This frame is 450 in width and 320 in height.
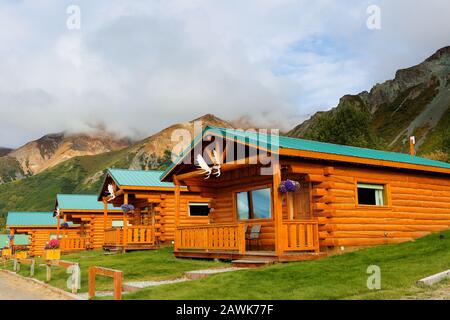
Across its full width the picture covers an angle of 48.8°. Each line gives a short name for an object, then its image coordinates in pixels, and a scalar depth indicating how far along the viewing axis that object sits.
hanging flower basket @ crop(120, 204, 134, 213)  24.60
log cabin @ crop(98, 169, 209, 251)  25.34
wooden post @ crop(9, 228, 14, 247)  42.61
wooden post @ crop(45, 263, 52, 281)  15.71
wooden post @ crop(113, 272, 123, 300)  9.70
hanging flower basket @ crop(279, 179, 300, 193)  14.29
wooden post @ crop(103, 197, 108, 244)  28.59
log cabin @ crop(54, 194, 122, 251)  34.69
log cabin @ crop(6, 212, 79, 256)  44.34
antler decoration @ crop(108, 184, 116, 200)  27.02
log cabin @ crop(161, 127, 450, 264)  15.29
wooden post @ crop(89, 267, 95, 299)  11.27
